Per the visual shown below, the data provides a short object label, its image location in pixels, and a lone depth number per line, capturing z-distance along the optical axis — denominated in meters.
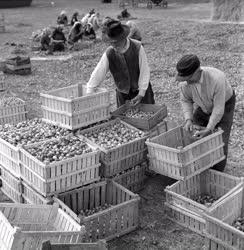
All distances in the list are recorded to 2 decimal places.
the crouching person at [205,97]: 5.27
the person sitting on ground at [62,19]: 23.16
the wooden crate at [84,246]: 3.86
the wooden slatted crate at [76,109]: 6.11
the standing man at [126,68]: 6.43
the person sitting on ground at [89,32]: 19.33
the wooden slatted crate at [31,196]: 5.31
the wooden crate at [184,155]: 5.44
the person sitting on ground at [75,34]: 18.61
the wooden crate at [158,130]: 6.28
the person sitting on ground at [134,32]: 13.30
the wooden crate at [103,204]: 5.04
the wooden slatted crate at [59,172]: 5.21
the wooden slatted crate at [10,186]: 5.90
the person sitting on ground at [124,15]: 24.74
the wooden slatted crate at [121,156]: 5.71
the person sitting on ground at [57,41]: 17.28
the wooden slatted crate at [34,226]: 4.13
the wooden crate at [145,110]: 6.36
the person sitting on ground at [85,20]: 20.13
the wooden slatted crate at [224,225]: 4.48
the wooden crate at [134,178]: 5.99
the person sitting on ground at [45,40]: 17.52
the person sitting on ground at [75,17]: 22.52
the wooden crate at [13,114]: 8.19
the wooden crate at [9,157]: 5.73
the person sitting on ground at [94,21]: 20.52
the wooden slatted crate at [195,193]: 5.23
